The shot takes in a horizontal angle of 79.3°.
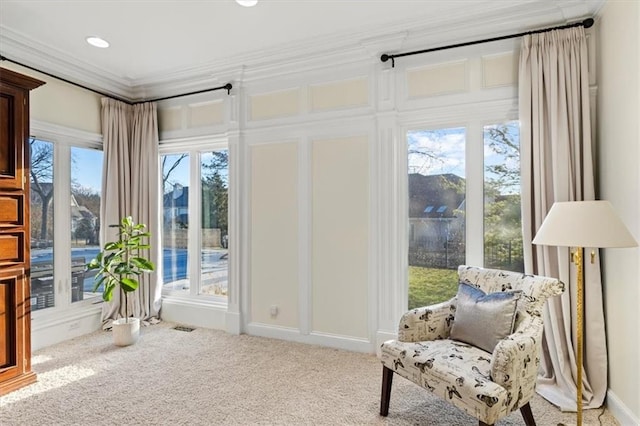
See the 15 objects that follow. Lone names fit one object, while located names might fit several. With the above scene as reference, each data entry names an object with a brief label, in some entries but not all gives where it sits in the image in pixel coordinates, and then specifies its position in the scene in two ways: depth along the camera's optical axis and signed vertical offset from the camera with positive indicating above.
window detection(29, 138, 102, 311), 3.77 -0.02
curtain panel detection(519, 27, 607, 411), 2.60 +0.25
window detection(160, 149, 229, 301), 4.32 -0.07
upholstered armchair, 1.91 -0.78
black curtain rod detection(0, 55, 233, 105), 3.50 +1.38
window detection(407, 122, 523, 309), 3.13 +0.08
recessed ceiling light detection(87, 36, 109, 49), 3.41 +1.59
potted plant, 3.66 -0.51
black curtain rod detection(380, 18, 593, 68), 2.71 +1.35
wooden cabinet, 2.71 -0.10
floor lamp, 1.91 -0.10
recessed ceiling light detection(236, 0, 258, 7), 2.85 +1.59
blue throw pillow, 2.25 -0.63
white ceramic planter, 3.64 -1.09
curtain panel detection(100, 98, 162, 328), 4.32 +0.42
